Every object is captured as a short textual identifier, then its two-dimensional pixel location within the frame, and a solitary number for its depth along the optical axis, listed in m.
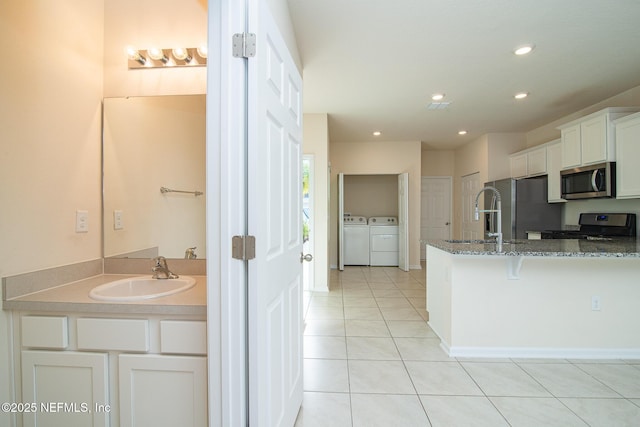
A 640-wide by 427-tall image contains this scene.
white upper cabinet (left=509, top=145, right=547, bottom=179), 4.30
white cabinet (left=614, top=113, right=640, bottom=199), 2.85
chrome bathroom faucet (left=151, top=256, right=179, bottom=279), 1.58
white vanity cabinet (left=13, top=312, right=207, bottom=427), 1.19
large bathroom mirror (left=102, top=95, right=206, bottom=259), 1.72
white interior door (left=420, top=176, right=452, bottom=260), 6.83
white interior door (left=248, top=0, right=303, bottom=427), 1.05
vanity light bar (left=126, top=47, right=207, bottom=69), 1.73
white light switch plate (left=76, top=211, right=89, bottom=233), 1.57
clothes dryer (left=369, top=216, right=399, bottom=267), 6.12
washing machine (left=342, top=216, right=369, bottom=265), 6.18
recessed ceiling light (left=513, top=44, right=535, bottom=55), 2.48
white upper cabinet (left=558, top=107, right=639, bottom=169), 3.11
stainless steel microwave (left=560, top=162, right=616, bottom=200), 3.12
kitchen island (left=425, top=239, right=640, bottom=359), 2.37
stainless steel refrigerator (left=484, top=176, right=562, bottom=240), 4.28
